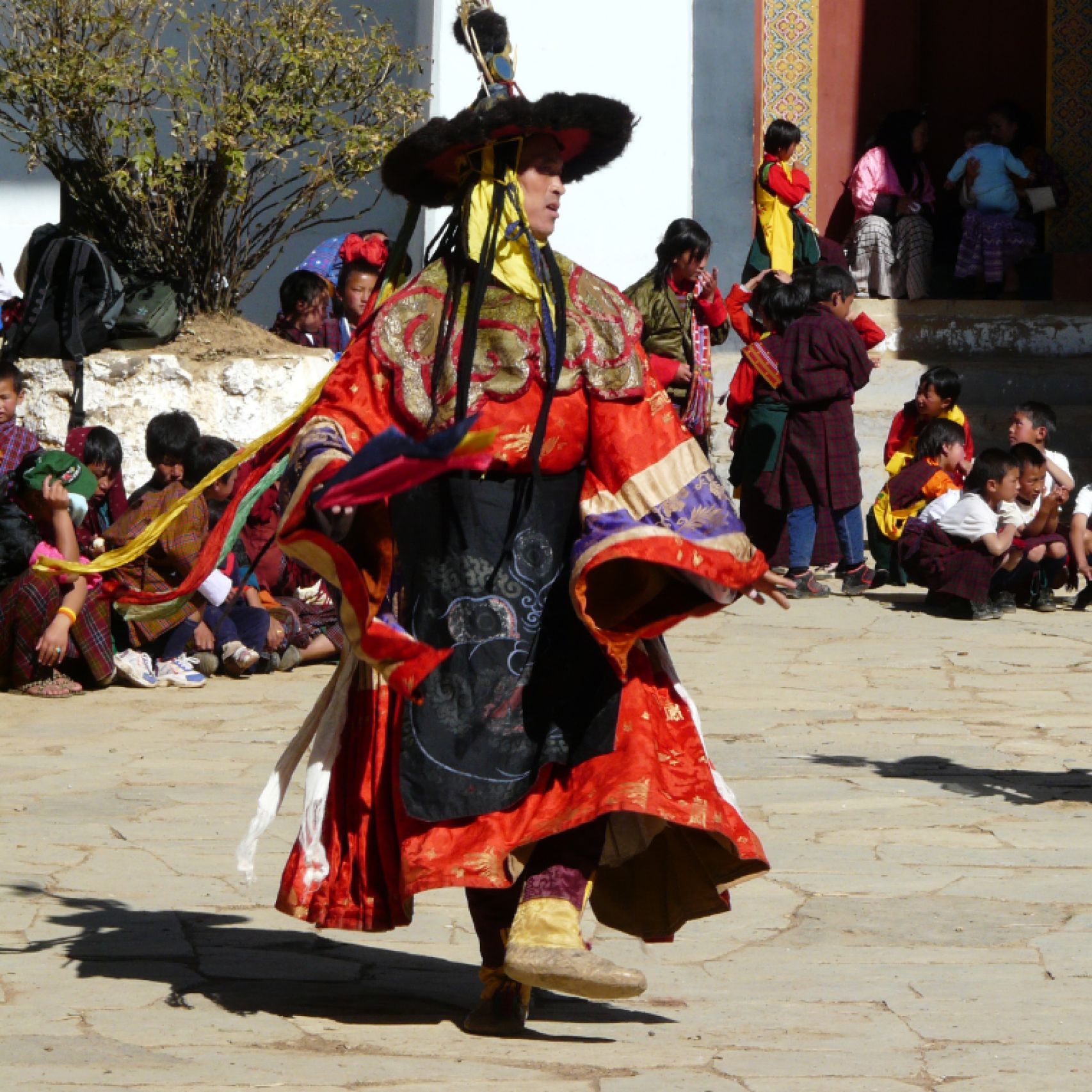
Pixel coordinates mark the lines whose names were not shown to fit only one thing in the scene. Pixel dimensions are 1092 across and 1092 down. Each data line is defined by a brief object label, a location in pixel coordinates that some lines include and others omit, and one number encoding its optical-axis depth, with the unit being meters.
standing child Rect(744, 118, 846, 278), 25.02
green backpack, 18.64
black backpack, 18.16
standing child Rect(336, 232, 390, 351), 18.19
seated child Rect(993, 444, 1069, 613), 18.72
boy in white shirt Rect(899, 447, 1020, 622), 18.44
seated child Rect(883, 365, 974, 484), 20.44
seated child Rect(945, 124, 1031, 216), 26.86
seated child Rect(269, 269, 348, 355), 19.41
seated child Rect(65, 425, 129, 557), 15.73
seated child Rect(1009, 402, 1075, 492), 19.87
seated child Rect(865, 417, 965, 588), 19.66
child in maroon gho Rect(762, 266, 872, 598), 19.37
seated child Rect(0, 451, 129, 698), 14.57
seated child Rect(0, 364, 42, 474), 15.34
